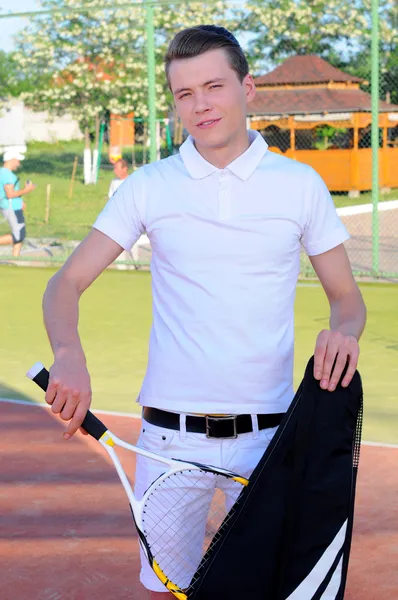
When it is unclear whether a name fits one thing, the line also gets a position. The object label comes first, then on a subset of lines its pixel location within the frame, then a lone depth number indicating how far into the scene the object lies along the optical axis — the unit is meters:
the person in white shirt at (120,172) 13.78
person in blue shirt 13.99
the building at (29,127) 22.83
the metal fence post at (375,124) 11.49
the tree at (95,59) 24.58
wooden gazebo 23.16
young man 2.96
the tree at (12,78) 20.28
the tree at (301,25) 19.19
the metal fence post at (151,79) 12.70
